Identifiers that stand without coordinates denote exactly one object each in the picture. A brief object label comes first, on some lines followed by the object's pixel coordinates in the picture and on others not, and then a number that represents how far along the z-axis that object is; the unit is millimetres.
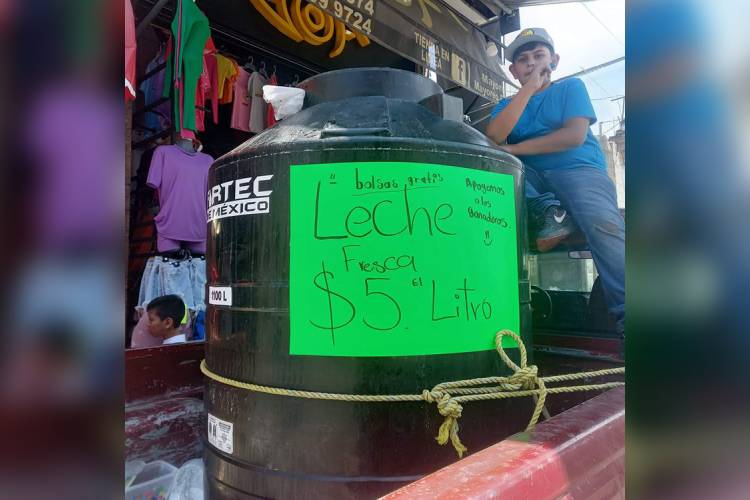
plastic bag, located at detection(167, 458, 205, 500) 2105
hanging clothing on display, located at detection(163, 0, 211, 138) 3842
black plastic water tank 1444
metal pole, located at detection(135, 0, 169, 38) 3759
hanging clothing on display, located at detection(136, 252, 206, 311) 4109
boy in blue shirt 2396
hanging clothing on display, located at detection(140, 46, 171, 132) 4445
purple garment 4125
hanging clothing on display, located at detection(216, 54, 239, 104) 4582
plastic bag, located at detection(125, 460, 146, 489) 2072
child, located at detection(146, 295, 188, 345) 3443
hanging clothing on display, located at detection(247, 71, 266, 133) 4816
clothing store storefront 3947
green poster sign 1438
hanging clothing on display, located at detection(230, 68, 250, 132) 4754
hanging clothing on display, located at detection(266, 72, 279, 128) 4921
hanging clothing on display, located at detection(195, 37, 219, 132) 4340
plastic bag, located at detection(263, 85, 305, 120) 1937
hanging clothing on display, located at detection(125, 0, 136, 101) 2832
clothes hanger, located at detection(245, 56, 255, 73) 5000
